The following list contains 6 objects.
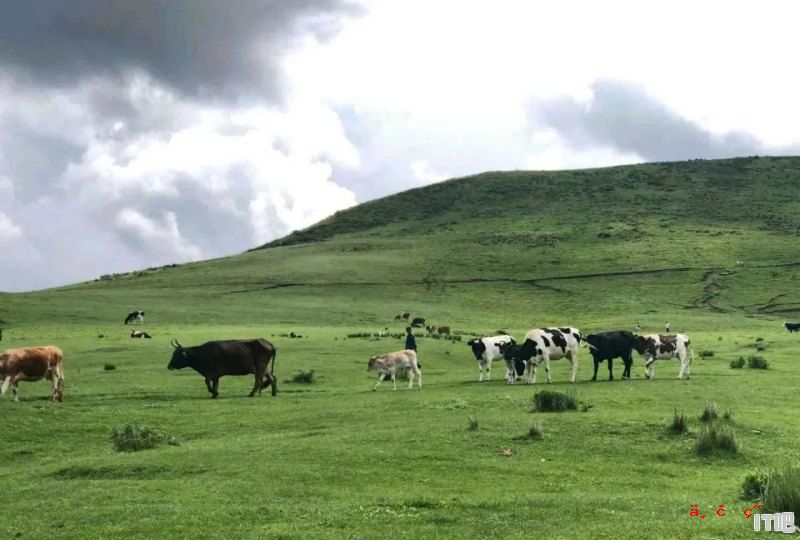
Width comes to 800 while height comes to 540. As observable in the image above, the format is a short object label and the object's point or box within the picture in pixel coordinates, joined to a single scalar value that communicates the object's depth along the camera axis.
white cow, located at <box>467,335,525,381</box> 33.56
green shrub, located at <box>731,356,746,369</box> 36.28
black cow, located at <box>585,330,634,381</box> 32.16
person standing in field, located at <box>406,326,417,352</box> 36.50
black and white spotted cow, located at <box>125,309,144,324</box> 65.44
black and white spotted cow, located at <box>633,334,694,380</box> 32.34
